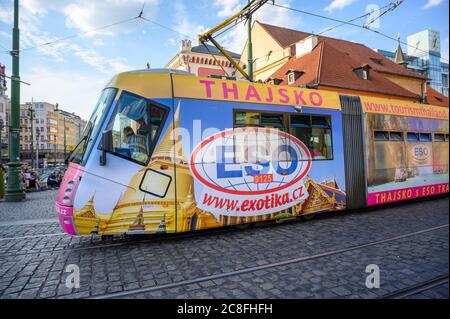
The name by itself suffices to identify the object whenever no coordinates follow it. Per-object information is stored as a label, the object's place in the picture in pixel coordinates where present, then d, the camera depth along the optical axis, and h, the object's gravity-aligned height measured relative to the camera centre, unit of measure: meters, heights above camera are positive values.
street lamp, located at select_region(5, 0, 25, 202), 12.41 +2.38
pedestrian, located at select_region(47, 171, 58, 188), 22.52 -0.45
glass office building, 55.45 +19.23
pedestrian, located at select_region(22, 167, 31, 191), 18.21 -0.14
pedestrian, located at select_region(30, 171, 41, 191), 19.20 -0.35
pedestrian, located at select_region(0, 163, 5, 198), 13.41 -0.39
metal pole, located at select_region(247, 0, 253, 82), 11.60 +4.59
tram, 4.98 +0.29
